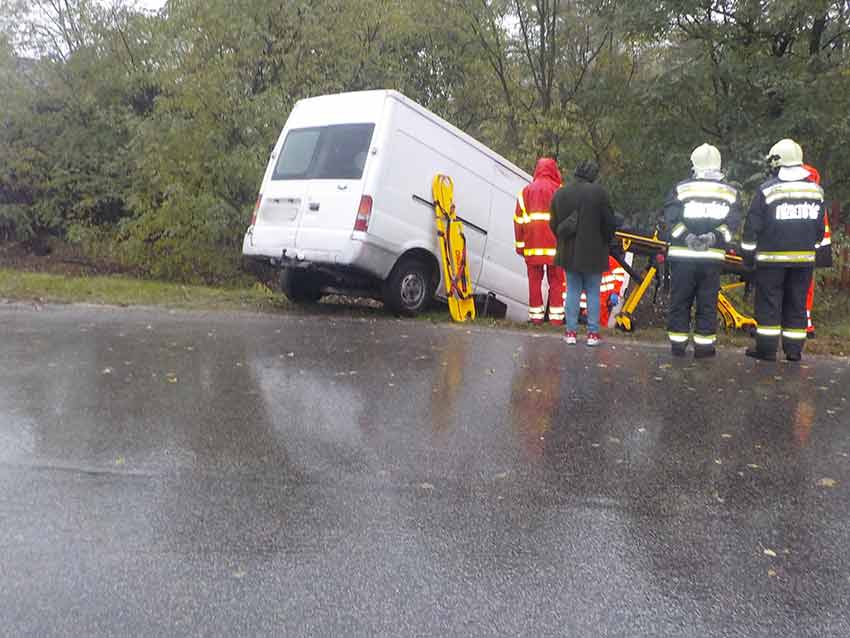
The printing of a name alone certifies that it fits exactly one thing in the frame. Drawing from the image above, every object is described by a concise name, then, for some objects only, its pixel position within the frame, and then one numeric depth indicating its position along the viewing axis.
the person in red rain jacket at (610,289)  12.21
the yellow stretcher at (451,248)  11.27
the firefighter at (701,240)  8.59
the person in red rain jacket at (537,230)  10.88
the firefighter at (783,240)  8.52
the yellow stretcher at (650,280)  10.37
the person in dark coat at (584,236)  9.32
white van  10.59
